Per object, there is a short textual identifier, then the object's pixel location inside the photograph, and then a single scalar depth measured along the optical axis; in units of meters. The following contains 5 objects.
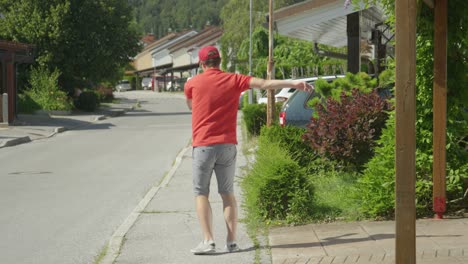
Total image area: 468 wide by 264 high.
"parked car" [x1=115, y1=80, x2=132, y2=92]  106.50
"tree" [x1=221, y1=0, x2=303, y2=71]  65.94
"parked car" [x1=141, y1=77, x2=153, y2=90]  113.44
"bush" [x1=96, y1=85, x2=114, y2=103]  58.02
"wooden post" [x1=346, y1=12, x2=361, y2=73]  16.83
